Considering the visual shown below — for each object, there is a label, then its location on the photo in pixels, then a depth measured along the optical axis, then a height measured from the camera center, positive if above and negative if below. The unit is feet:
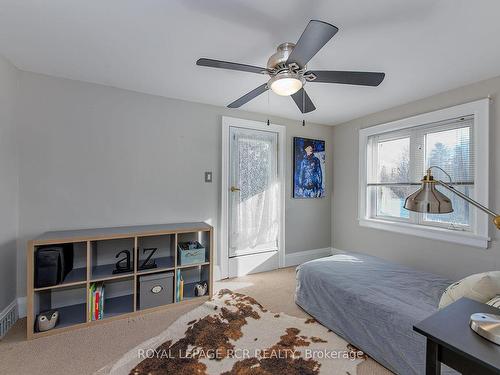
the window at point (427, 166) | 7.45 +0.86
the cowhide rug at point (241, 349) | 5.12 -3.91
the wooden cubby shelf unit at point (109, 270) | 6.33 -2.60
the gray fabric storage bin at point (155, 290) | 7.34 -3.25
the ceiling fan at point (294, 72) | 4.47 +2.45
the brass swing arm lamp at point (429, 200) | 4.31 -0.21
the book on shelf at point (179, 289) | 7.85 -3.40
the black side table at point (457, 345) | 2.32 -1.65
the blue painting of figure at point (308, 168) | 11.68 +1.04
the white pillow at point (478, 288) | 4.16 -1.80
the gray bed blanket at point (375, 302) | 4.98 -2.81
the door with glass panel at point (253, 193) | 10.20 -0.23
